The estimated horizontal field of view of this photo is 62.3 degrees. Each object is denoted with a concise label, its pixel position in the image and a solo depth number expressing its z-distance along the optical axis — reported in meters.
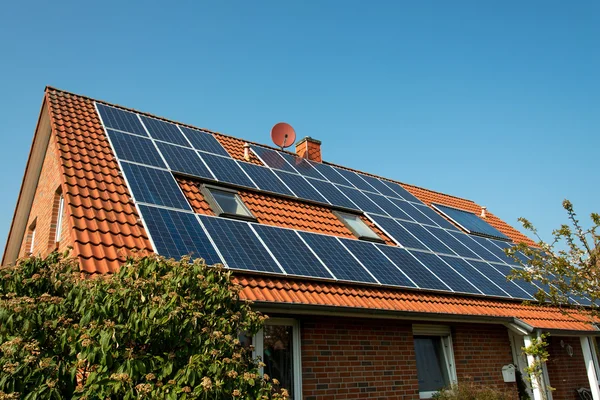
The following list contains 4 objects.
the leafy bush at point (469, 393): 8.55
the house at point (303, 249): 7.40
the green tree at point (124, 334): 3.92
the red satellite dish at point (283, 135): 15.30
